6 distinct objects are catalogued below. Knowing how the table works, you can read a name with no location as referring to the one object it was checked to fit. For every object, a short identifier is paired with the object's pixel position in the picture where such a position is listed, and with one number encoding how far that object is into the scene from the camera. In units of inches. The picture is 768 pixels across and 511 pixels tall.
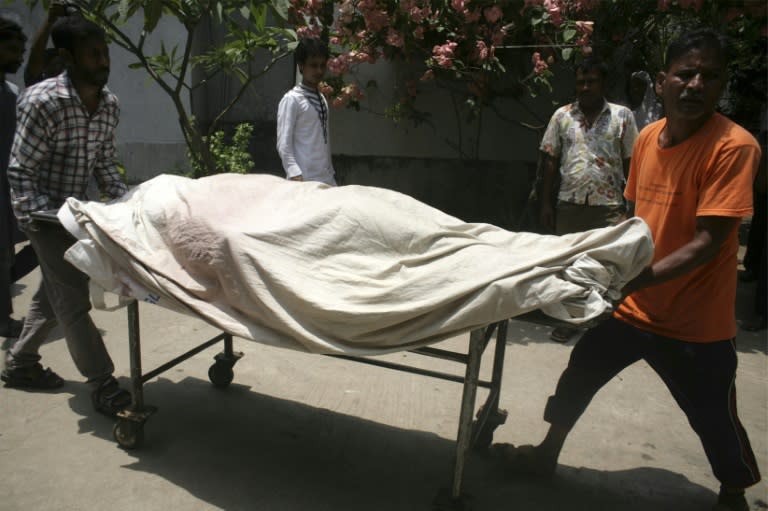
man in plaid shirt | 115.6
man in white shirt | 164.2
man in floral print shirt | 162.9
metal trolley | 93.6
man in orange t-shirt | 84.1
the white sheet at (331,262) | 80.4
